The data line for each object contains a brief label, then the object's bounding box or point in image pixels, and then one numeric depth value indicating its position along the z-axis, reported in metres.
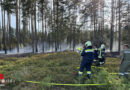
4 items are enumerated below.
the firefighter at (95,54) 6.88
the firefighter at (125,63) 4.34
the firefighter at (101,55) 6.63
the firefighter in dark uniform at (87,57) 4.46
